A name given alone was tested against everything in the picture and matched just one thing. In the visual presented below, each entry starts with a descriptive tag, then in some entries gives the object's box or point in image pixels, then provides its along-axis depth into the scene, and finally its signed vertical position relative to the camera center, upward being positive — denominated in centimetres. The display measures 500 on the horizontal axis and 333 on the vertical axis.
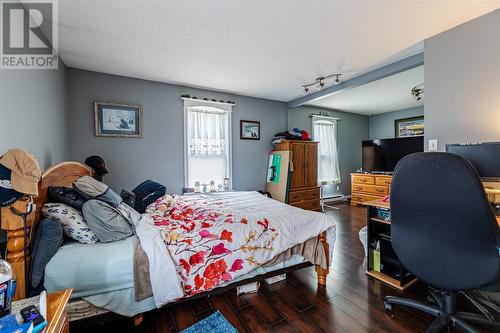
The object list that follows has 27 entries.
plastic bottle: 76 -44
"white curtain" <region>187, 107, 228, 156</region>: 365 +58
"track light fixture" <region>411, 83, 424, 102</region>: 351 +120
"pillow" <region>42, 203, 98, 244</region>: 146 -40
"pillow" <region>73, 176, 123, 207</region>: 159 -19
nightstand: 81 -59
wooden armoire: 414 -22
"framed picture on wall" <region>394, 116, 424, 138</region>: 506 +87
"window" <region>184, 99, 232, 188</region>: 362 +39
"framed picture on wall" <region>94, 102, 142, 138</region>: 296 +65
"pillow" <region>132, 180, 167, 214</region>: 230 -35
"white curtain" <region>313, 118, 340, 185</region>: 538 +30
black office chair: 106 -37
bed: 132 -70
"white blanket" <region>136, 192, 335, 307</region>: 146 -57
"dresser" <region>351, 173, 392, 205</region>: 471 -57
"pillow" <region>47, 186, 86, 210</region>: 158 -24
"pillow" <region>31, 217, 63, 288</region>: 124 -49
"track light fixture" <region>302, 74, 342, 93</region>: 322 +130
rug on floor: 148 -116
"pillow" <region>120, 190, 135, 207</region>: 218 -35
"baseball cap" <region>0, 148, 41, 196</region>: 107 -2
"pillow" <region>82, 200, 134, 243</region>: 149 -40
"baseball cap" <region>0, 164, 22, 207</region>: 105 -12
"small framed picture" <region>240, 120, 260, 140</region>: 413 +67
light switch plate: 213 +17
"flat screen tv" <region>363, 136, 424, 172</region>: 436 +25
